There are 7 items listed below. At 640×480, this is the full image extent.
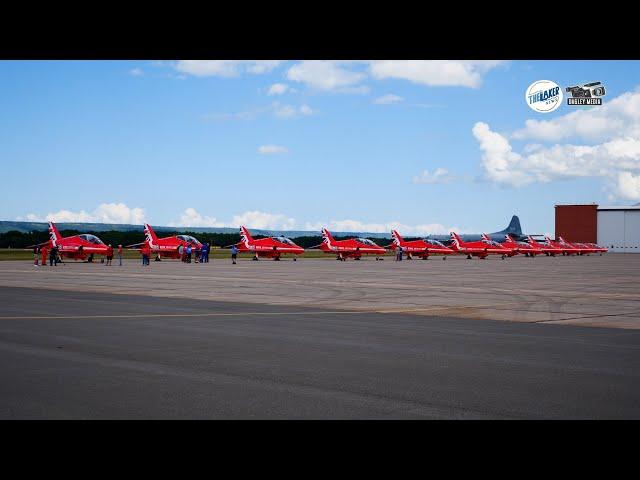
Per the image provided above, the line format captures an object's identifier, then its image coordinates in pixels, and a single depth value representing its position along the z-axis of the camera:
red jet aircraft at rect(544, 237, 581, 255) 90.86
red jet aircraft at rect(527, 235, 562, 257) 88.06
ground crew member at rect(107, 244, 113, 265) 49.40
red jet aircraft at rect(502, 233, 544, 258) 81.89
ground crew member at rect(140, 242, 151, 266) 48.48
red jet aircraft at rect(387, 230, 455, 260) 70.75
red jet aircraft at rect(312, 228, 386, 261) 64.75
